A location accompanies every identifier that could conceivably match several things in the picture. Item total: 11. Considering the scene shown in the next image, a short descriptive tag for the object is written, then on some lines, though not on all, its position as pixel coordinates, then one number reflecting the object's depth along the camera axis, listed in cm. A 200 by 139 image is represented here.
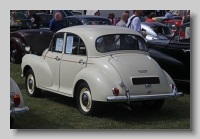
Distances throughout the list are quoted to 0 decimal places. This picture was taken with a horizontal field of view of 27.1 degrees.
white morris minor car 659
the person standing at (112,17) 1637
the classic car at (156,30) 1383
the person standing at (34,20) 1453
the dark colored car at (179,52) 884
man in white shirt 1031
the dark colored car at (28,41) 1232
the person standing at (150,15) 1585
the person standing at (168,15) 1993
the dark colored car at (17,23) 1485
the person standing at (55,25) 1291
